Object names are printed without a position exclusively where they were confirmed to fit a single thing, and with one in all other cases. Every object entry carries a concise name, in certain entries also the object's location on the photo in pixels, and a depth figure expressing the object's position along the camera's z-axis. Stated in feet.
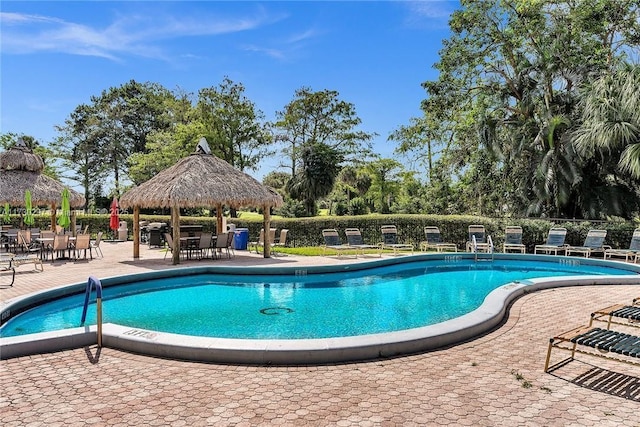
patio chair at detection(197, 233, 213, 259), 47.21
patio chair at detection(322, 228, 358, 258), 51.82
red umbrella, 58.23
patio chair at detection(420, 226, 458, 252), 57.82
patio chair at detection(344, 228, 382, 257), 54.49
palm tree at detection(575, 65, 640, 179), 49.47
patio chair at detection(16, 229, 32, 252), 49.04
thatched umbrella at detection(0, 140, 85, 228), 56.90
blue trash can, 59.11
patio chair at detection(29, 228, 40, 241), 55.07
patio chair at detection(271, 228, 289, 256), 57.97
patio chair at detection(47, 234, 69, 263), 44.93
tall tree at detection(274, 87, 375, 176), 119.65
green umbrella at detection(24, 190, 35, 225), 51.62
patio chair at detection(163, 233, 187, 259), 47.44
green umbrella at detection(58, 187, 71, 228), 49.26
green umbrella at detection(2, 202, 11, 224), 61.61
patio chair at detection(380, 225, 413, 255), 56.07
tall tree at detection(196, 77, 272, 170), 107.55
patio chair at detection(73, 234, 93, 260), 45.57
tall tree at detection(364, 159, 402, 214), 131.03
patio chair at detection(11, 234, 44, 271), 36.58
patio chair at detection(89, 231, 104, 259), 49.43
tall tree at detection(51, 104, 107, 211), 146.30
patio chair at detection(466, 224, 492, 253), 56.70
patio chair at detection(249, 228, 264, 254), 57.20
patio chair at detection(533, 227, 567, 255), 54.49
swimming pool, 18.40
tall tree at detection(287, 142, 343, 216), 107.96
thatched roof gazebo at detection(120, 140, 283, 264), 44.78
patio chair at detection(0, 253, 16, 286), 32.50
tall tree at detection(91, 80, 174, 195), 147.74
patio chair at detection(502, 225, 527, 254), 56.44
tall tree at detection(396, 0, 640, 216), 63.36
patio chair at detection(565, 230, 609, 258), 51.42
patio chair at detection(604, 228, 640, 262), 47.70
